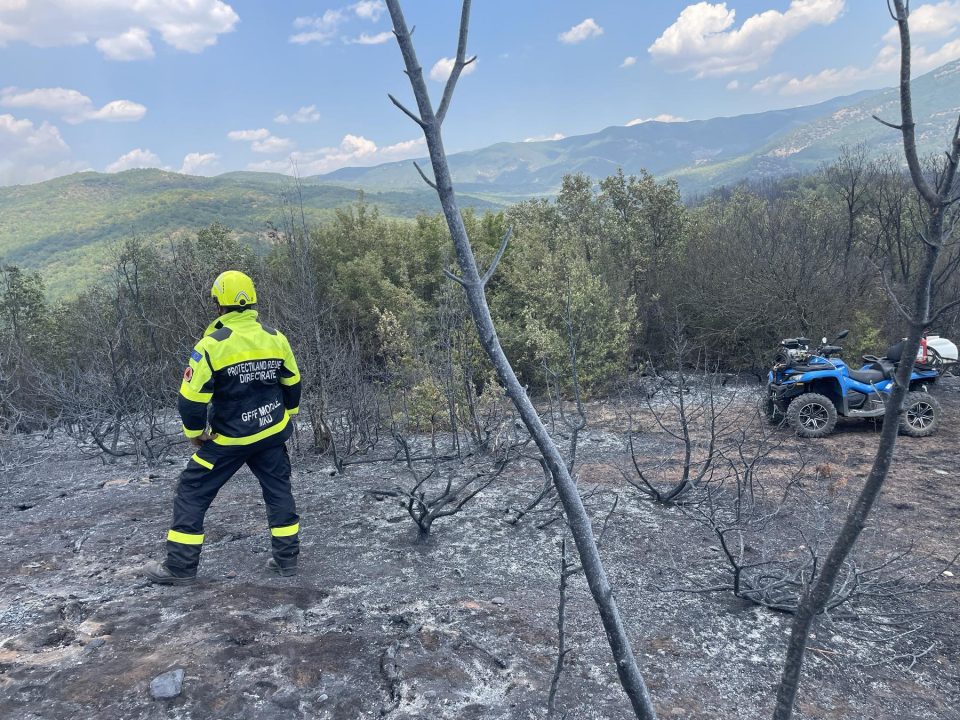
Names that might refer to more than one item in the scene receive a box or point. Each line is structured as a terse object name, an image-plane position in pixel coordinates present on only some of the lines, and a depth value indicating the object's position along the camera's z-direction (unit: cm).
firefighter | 360
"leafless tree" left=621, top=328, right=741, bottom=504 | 523
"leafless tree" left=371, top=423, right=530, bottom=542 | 446
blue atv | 729
